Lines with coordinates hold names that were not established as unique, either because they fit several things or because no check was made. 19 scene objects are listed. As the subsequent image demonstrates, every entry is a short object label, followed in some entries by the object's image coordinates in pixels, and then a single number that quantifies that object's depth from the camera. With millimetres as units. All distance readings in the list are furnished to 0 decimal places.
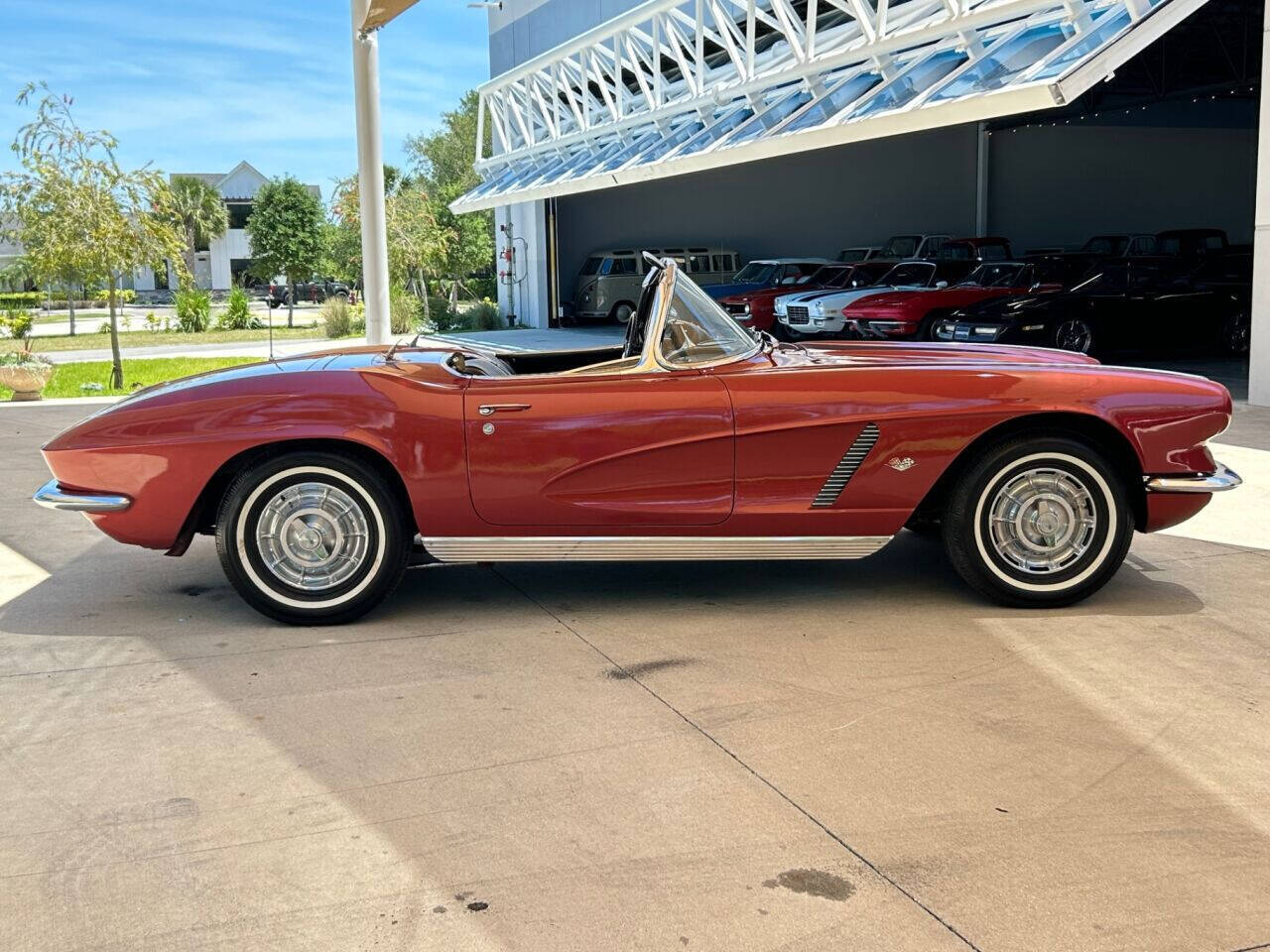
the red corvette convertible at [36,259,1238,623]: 4660
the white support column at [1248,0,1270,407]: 11320
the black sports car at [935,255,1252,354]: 14734
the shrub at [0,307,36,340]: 27948
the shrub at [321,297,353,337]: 30141
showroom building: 16266
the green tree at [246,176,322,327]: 63281
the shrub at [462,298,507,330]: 31469
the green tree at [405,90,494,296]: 49156
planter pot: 13992
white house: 86375
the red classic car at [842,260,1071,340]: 16453
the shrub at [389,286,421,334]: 30281
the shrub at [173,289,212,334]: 34875
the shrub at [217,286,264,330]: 34844
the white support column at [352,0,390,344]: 11484
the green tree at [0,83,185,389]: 18719
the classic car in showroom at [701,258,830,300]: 23188
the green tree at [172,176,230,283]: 78500
